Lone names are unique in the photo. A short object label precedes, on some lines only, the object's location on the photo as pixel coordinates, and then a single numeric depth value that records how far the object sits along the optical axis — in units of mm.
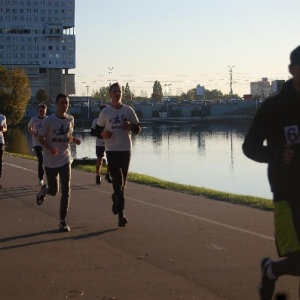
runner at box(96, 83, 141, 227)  10663
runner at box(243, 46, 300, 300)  5145
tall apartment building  158250
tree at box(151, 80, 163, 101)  196200
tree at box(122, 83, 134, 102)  186650
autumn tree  86625
